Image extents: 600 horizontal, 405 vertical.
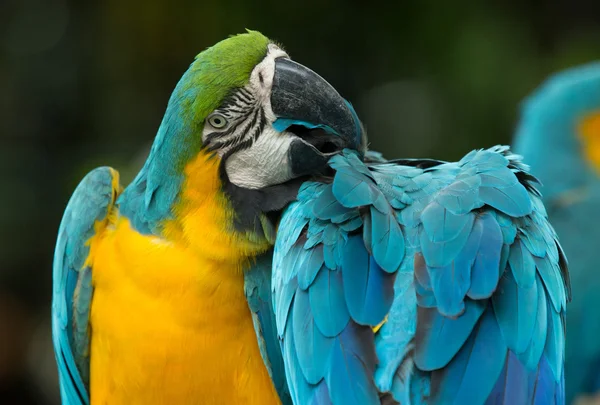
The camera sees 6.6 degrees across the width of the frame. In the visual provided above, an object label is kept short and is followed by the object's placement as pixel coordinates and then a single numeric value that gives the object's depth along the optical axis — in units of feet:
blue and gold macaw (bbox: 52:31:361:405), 8.64
